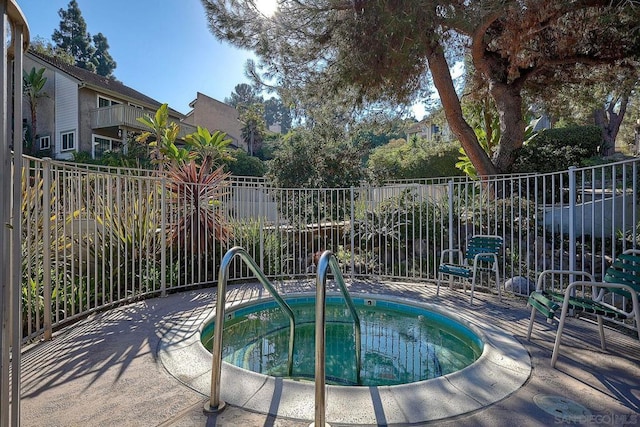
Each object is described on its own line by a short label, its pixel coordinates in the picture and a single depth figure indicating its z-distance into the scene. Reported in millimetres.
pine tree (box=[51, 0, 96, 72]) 40722
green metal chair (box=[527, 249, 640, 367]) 3125
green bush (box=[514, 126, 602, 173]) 10477
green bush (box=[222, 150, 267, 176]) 22844
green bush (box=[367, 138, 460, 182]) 17734
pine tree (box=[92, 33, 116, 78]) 42969
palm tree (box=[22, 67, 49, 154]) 20094
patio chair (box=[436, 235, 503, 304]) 5395
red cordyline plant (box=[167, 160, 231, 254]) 6730
